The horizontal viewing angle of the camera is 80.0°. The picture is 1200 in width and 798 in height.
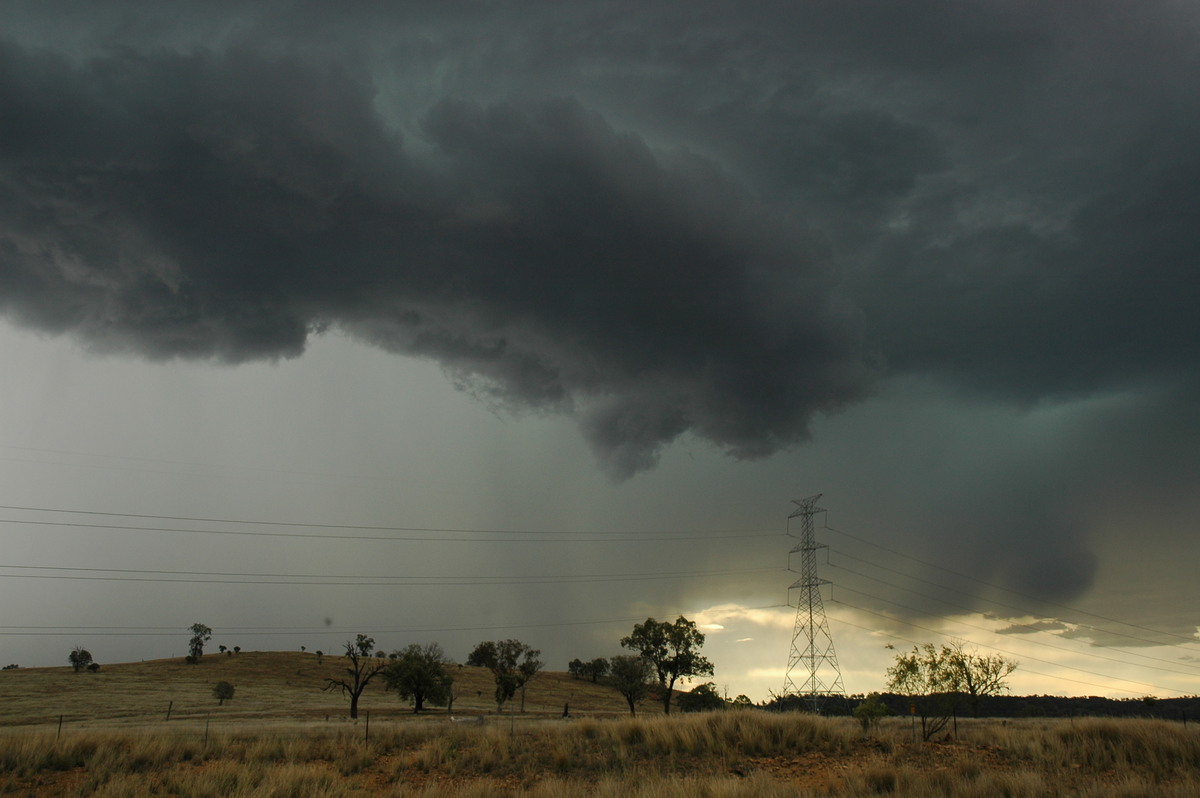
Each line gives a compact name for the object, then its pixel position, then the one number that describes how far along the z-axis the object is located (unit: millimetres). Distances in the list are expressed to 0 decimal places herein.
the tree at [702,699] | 98562
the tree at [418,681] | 95250
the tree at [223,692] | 96500
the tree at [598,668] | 177712
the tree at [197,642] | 161875
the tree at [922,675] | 49688
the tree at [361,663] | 79500
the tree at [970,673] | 50250
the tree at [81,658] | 141750
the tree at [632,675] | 95688
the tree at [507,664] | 104750
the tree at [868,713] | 42594
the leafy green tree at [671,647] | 98875
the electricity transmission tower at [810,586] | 74119
